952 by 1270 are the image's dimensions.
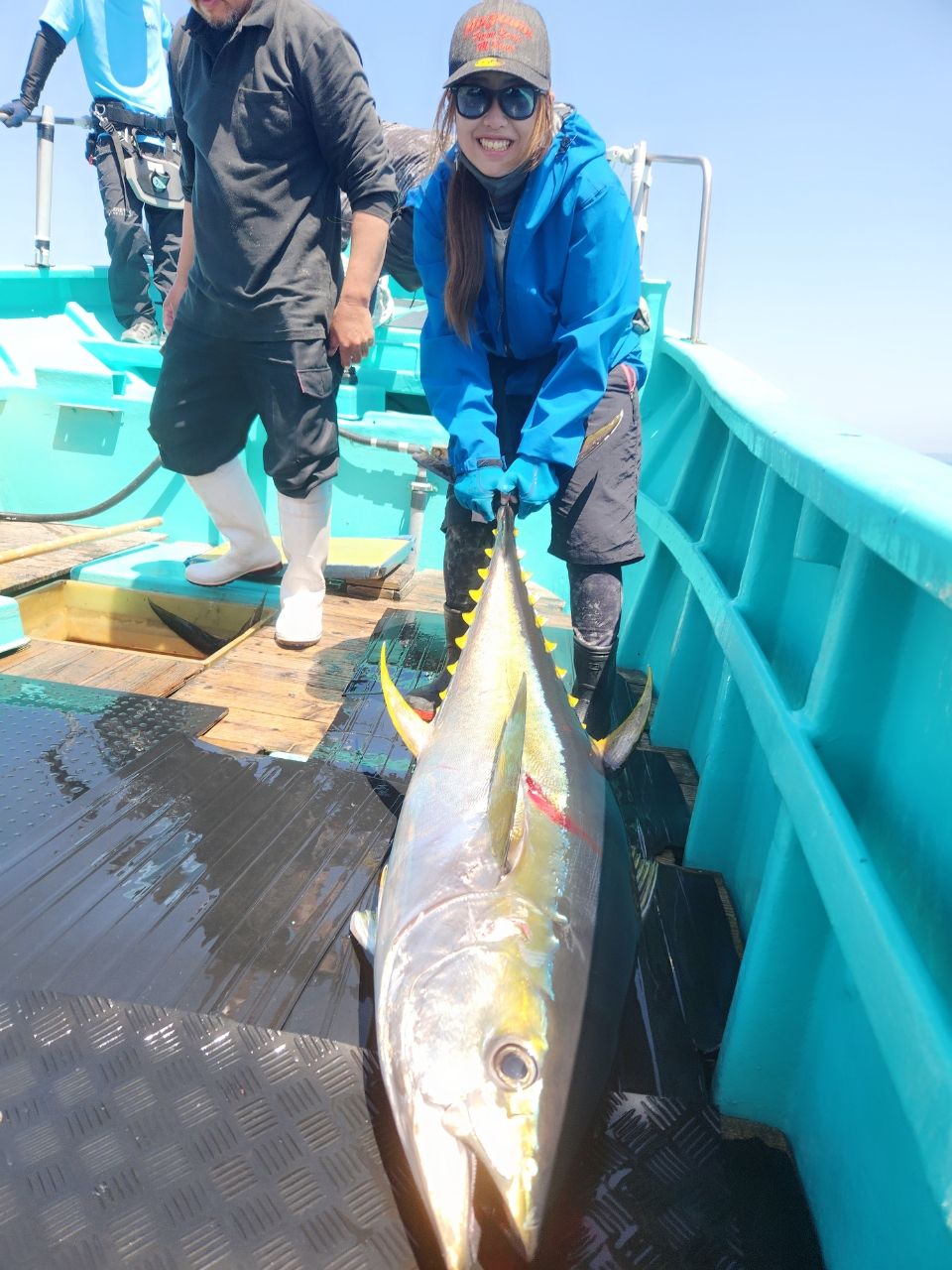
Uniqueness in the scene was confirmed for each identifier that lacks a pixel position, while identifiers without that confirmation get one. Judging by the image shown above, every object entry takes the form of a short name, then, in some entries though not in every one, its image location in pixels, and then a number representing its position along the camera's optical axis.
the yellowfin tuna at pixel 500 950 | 1.06
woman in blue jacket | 2.08
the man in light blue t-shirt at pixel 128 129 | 5.98
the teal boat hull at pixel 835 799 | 0.99
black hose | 4.21
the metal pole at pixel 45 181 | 5.74
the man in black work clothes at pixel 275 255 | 2.61
